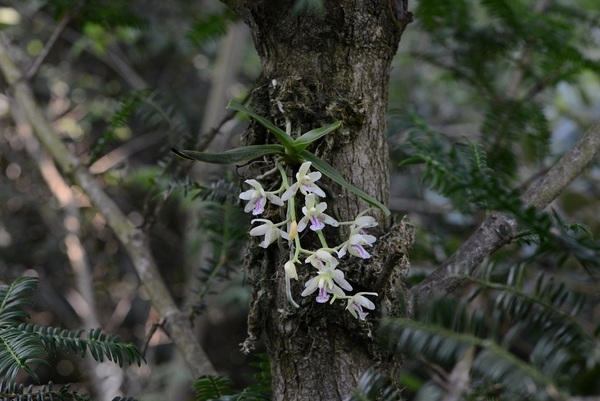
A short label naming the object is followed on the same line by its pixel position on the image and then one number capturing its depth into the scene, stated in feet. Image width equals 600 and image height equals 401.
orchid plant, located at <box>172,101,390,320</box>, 4.69
